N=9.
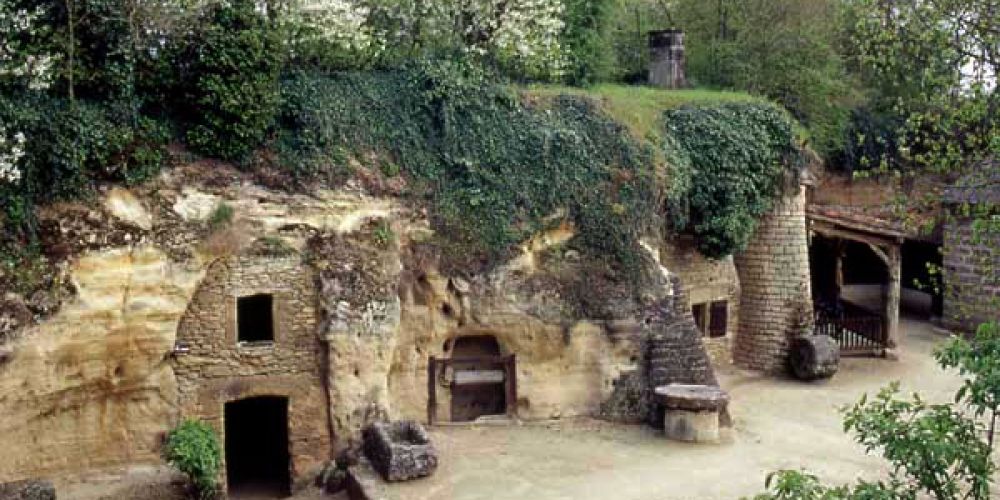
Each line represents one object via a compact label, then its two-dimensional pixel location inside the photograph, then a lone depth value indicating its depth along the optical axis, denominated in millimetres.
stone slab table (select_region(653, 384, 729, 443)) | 15602
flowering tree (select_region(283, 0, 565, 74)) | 16266
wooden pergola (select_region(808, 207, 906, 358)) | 21781
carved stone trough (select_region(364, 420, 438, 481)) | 13680
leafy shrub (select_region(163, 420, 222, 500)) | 13328
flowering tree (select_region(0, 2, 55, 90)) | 12773
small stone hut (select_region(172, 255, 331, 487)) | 14305
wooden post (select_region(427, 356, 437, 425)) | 16375
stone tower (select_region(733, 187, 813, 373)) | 20906
